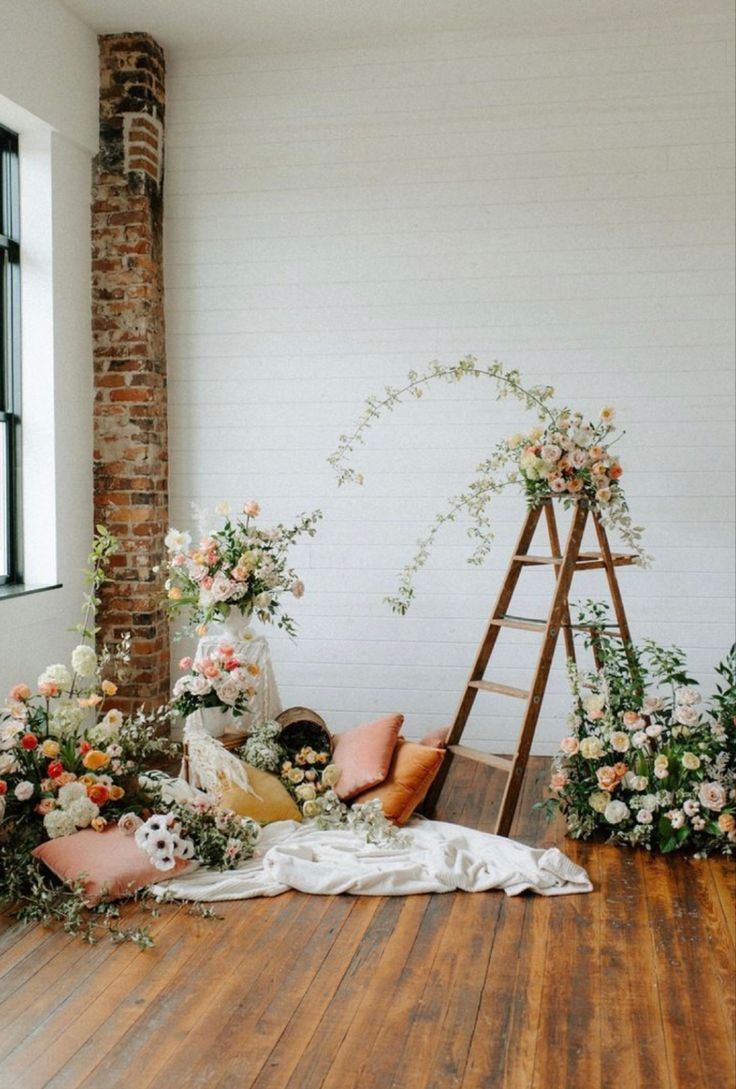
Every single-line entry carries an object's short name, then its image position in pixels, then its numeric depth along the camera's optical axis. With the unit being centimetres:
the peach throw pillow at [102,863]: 383
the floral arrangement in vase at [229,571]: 487
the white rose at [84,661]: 443
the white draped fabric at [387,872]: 398
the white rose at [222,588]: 483
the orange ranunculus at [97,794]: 420
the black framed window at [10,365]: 553
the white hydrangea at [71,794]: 415
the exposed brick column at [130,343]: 594
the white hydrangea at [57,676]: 444
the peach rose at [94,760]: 423
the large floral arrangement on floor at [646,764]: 438
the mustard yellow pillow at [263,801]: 454
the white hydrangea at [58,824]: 409
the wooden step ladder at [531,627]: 462
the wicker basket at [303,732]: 505
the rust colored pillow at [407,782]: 462
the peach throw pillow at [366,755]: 470
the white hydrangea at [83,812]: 411
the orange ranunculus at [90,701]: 431
